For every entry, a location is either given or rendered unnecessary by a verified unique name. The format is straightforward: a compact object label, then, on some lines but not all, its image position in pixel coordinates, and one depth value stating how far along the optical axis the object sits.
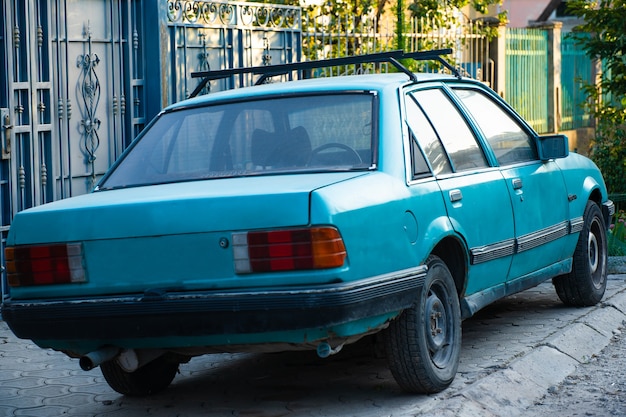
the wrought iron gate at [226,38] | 11.98
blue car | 5.76
